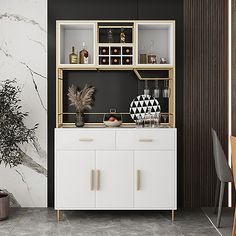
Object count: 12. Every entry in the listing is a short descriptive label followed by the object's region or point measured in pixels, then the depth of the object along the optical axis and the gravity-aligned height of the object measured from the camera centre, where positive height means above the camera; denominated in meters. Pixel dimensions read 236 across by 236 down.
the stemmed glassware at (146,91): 4.96 +0.17
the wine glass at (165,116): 4.95 -0.12
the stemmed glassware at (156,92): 4.92 +0.15
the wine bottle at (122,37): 4.82 +0.74
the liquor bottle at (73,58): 4.77 +0.51
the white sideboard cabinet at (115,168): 4.54 -0.63
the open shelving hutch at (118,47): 4.67 +0.64
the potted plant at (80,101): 4.75 +0.05
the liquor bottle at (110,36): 4.85 +0.76
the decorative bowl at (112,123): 4.71 -0.18
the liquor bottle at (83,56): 4.79 +0.54
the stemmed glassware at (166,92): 4.95 +0.15
